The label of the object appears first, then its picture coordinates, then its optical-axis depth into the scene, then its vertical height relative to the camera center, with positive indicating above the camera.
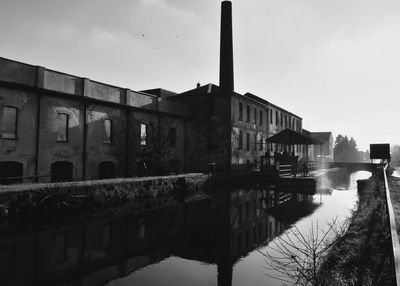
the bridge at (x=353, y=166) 41.16 -0.71
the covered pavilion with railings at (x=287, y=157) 21.44 +0.28
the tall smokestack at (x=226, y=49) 24.98 +9.53
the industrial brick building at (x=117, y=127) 13.36 +2.09
